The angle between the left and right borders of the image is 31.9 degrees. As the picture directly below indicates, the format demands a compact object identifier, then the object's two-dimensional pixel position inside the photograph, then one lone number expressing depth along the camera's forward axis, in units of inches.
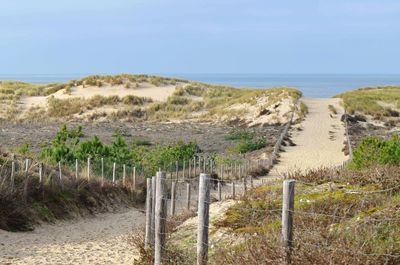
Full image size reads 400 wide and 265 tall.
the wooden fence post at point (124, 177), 936.9
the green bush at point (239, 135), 1892.7
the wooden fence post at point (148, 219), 471.4
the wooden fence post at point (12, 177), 704.4
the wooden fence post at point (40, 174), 760.0
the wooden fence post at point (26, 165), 758.5
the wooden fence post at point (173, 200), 701.3
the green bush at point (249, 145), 1649.9
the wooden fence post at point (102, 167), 936.9
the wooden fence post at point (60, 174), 800.9
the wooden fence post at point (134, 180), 944.1
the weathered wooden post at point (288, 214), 319.0
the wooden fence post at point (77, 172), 848.7
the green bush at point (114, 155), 1032.2
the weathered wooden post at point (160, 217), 425.1
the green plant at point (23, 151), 1006.5
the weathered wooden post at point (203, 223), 371.9
